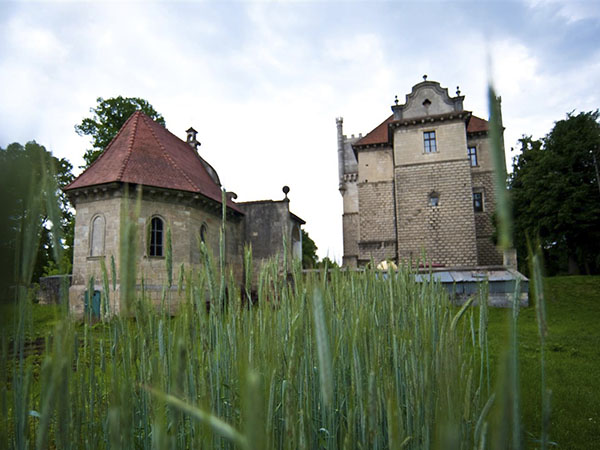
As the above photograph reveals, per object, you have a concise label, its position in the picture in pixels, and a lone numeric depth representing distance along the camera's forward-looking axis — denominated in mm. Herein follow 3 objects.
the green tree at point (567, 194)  19406
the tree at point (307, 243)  39316
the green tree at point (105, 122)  18984
